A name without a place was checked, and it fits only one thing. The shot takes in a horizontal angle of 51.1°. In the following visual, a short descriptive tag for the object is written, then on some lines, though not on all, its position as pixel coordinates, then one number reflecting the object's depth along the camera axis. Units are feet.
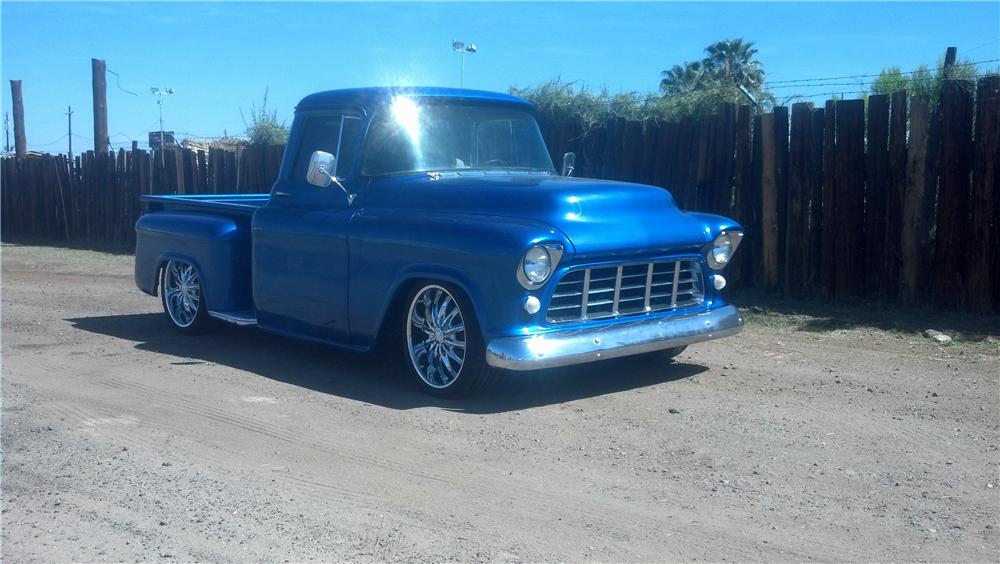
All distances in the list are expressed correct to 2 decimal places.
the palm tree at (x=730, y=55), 102.76
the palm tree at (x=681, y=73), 89.29
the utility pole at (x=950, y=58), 36.65
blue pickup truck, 20.70
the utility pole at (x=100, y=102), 76.69
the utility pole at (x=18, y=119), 84.99
